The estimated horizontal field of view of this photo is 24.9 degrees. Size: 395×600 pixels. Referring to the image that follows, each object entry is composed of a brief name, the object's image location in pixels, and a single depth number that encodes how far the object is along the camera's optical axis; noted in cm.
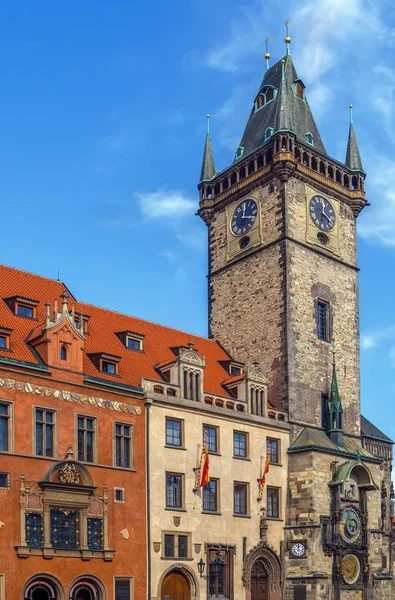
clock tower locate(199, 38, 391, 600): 4409
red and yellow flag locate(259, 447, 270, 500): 4341
